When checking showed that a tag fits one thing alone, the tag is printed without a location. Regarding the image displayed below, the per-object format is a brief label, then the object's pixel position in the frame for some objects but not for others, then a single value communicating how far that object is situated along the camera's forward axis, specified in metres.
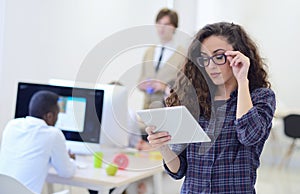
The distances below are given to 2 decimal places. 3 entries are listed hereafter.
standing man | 2.62
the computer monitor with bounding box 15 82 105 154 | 2.55
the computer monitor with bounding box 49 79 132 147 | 2.48
